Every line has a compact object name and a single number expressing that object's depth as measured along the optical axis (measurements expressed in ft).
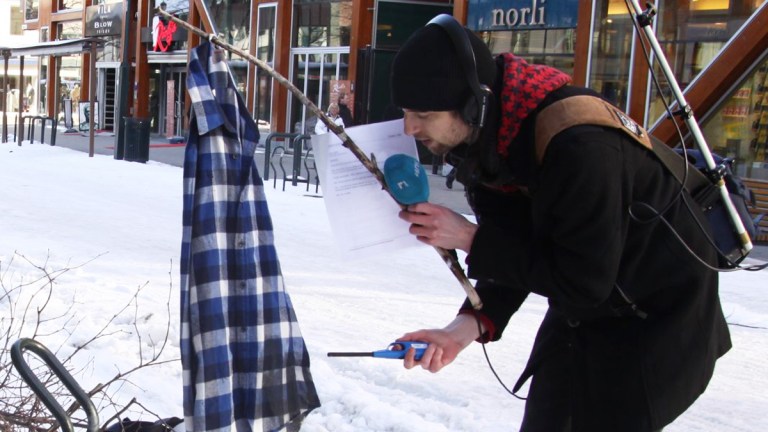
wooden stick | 7.02
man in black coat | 6.00
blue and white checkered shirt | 8.71
